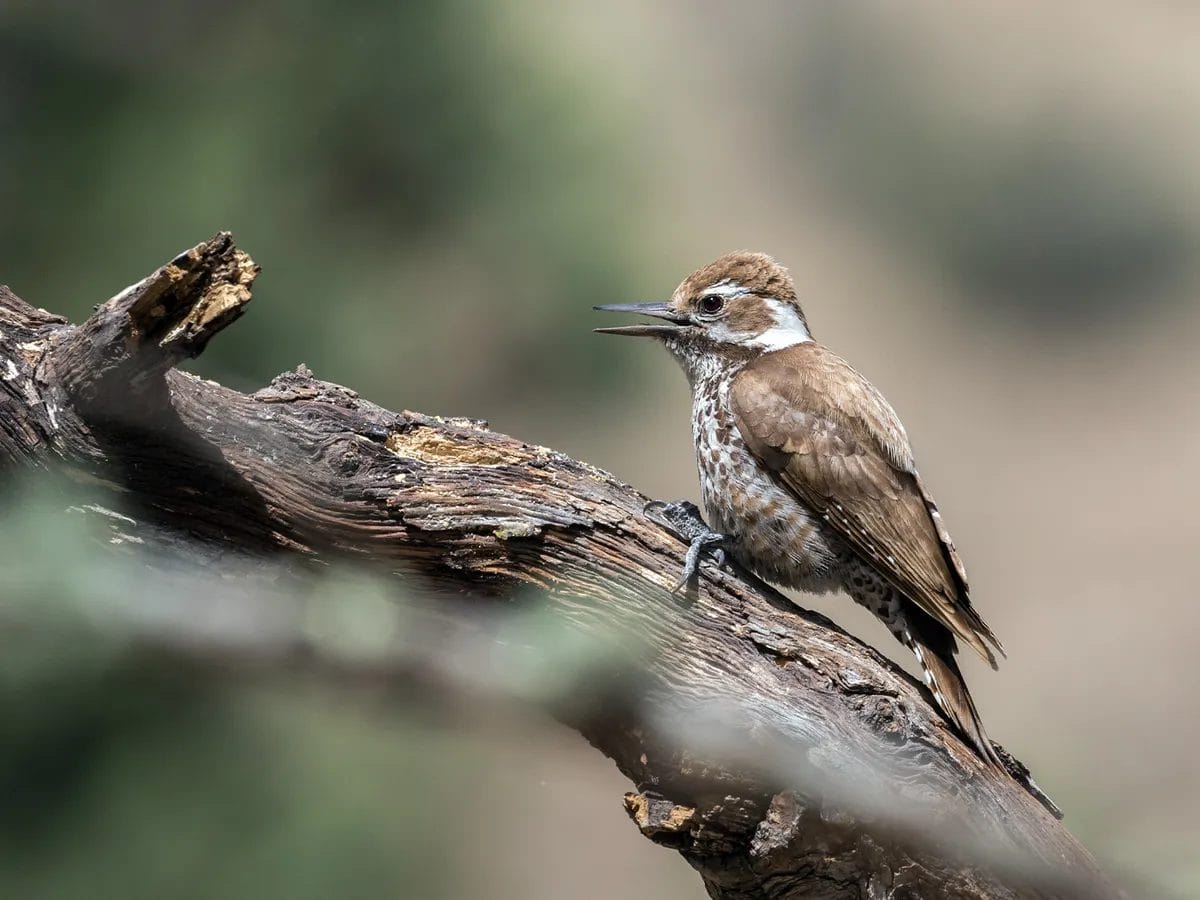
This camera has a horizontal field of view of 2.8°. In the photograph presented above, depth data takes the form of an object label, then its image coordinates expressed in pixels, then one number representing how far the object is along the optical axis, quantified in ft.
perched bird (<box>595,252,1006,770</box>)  18.38
